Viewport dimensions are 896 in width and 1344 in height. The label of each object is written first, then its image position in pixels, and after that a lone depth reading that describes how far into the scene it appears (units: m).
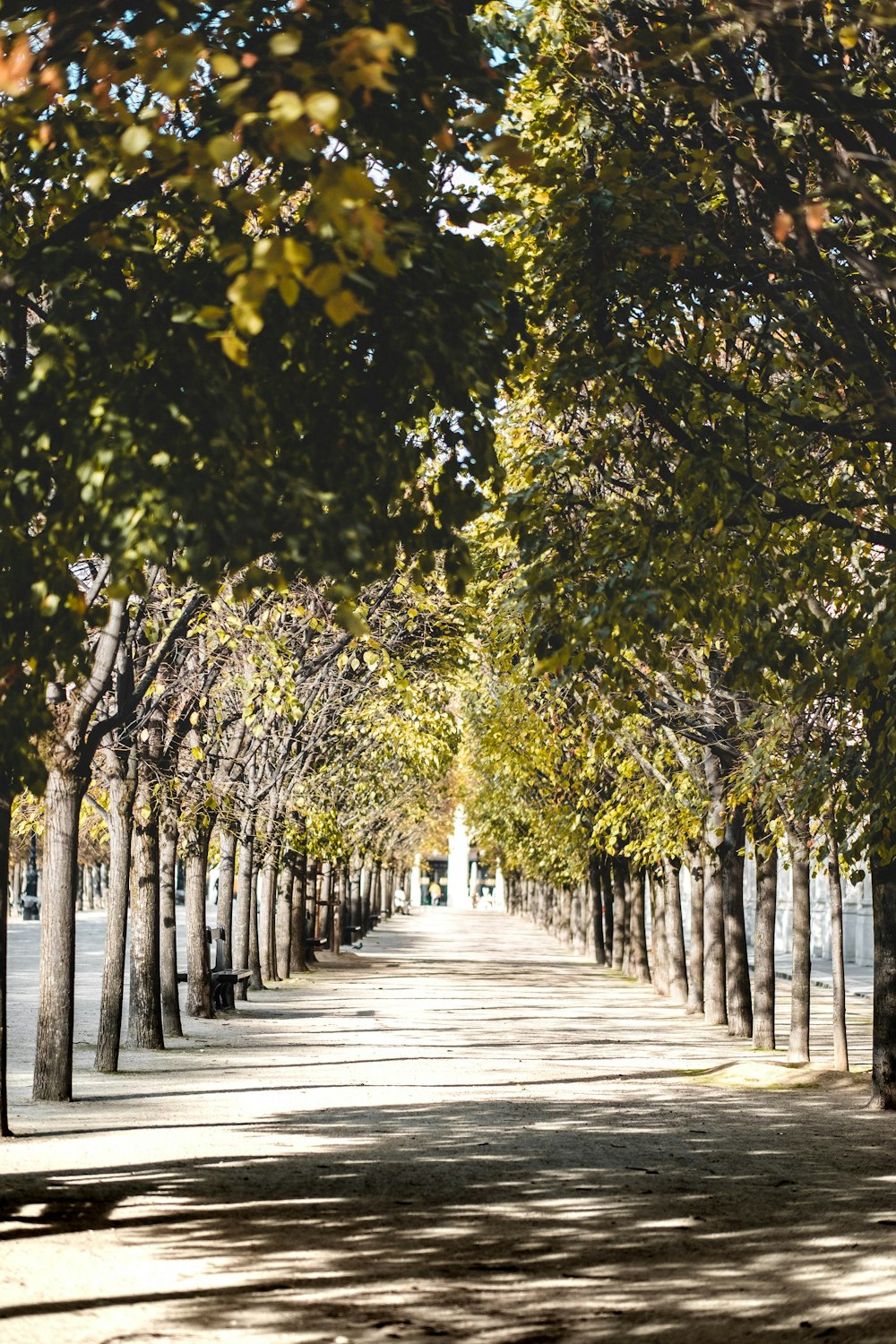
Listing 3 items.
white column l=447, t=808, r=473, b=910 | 170.38
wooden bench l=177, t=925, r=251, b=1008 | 27.02
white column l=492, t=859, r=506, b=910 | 156.80
